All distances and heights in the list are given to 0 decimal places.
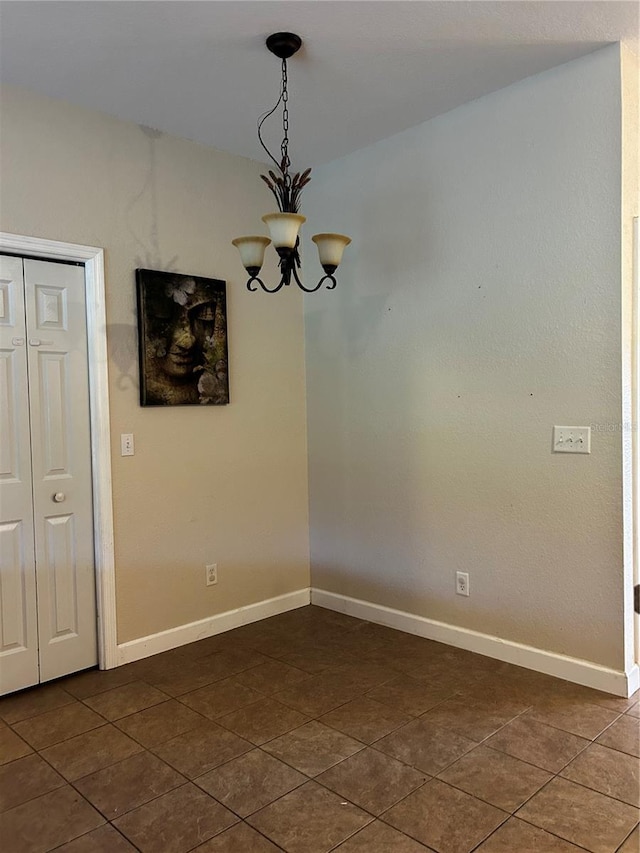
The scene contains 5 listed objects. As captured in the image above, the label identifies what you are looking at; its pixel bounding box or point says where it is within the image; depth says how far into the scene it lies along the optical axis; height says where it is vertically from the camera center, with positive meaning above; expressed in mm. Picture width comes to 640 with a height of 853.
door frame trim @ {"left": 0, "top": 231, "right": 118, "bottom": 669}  2924 -212
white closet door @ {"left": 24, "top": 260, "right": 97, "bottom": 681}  2787 -260
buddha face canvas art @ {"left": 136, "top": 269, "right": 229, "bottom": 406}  3088 +351
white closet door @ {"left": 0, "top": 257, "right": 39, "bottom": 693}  2688 -398
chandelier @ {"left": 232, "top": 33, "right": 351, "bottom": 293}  2359 +674
